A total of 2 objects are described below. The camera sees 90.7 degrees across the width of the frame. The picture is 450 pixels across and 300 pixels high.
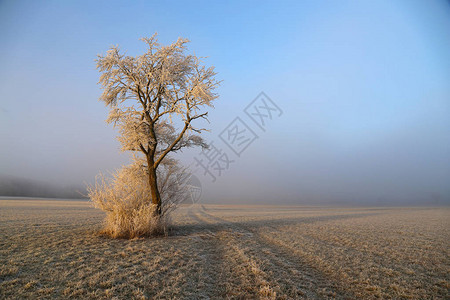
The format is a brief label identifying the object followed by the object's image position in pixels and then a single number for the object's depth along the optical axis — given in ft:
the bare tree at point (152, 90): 35.22
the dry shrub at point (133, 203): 31.60
